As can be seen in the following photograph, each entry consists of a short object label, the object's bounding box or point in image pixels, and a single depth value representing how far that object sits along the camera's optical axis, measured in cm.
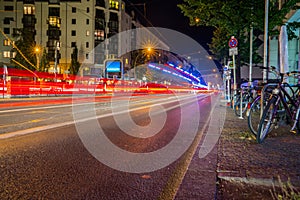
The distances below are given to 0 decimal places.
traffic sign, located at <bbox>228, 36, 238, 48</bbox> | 1107
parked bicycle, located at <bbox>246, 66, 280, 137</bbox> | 506
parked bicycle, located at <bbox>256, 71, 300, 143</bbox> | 469
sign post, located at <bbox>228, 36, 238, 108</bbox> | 1090
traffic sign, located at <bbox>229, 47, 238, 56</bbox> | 1088
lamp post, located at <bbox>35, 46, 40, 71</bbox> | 4948
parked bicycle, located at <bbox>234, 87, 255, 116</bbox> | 966
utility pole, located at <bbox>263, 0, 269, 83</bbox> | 732
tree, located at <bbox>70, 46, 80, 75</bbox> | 5600
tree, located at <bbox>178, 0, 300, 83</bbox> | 1021
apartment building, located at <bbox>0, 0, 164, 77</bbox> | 5941
